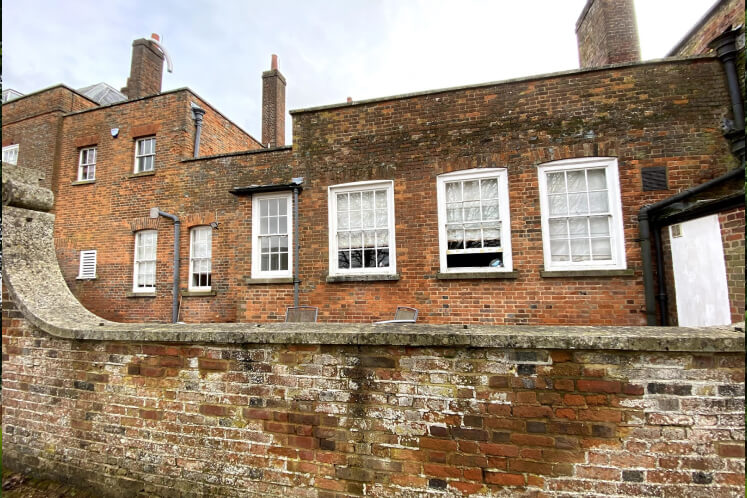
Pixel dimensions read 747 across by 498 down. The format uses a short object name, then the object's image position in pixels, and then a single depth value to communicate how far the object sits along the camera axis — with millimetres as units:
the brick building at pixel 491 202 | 6141
